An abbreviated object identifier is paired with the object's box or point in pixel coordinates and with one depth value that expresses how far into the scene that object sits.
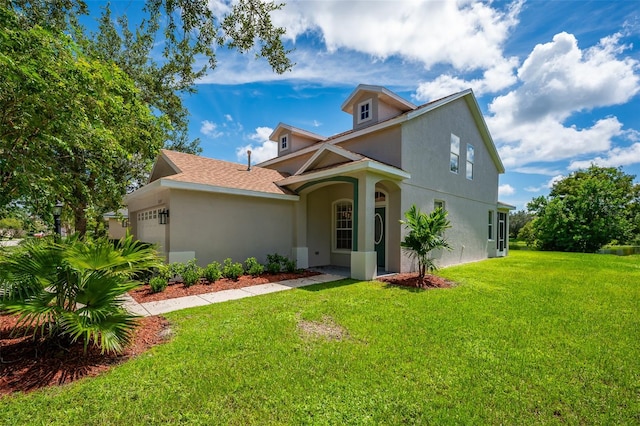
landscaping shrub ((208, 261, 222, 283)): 8.48
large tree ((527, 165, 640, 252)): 22.64
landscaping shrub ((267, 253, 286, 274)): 10.06
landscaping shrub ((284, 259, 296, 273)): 10.45
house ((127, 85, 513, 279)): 9.12
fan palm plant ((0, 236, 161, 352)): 3.51
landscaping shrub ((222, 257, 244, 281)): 9.02
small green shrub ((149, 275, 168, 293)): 7.43
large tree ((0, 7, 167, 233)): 4.21
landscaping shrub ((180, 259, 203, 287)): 8.09
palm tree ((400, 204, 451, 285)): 8.38
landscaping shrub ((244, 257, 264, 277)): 9.62
